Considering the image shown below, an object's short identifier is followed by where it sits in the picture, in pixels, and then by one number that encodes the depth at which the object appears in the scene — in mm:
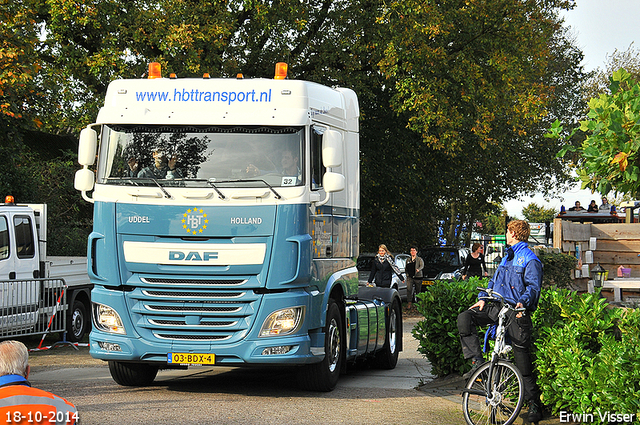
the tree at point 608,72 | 44678
